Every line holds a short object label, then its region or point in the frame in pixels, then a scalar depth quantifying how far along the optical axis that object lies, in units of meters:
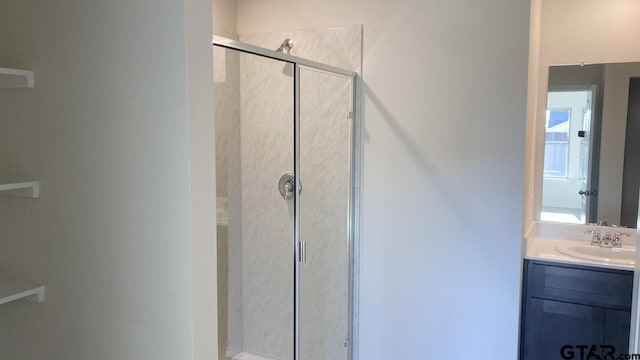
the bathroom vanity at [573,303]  2.47
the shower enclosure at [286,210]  2.53
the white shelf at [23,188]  1.49
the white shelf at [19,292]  1.50
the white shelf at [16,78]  1.47
